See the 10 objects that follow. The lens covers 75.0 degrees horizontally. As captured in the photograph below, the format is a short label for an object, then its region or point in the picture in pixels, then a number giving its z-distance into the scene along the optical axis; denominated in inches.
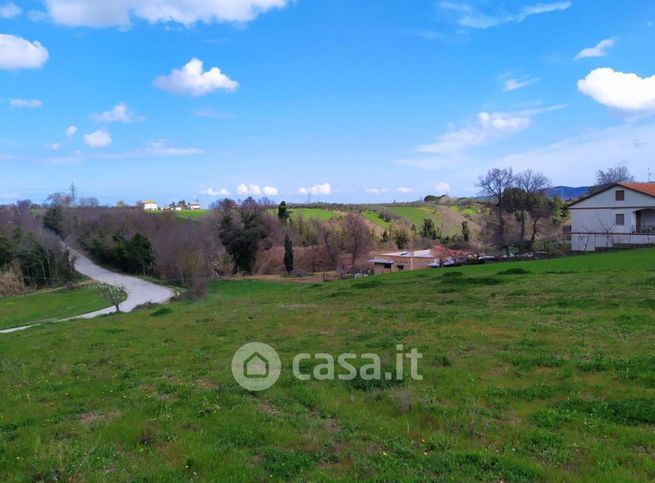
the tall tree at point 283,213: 3107.3
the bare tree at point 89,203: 3997.5
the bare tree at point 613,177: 2455.7
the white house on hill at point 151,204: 5598.4
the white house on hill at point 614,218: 1311.5
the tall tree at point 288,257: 2292.1
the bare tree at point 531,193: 1993.1
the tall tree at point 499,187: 1942.8
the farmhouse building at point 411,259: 1933.3
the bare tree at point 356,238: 2502.5
